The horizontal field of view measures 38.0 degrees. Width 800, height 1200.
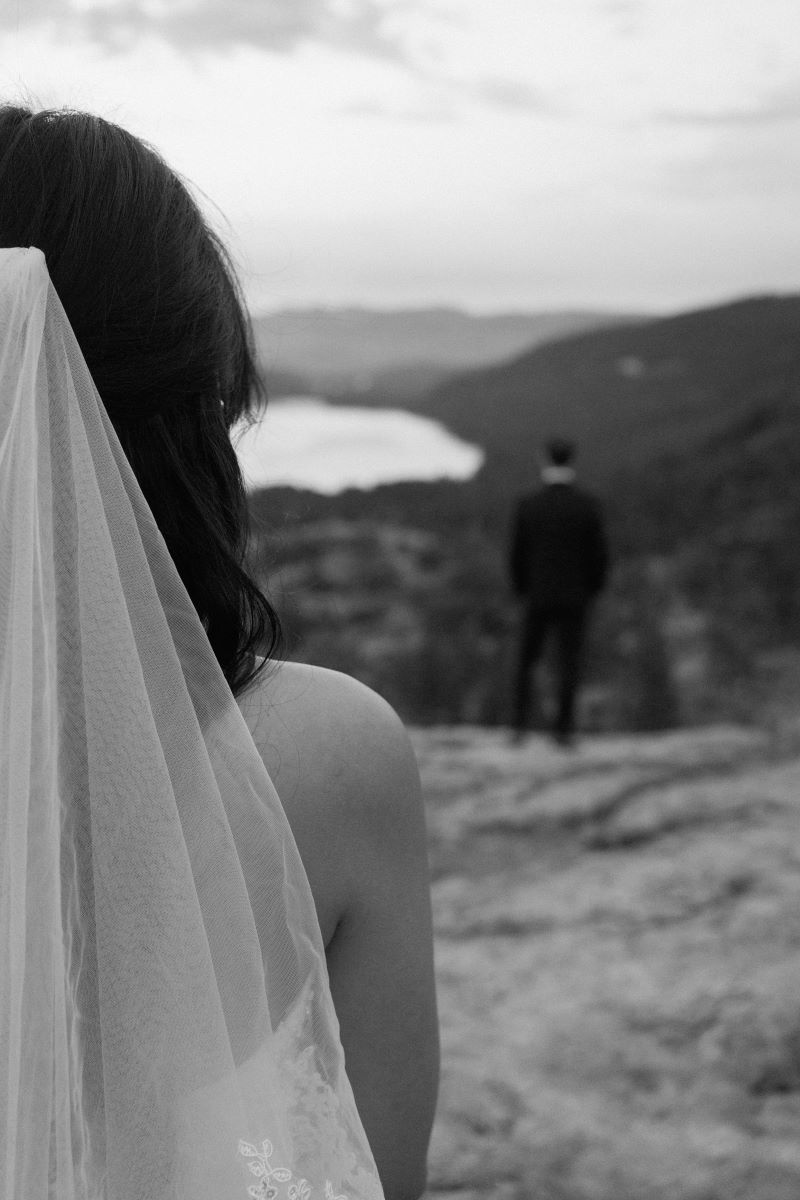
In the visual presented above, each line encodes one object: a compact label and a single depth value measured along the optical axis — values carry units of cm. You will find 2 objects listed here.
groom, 664
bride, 86
